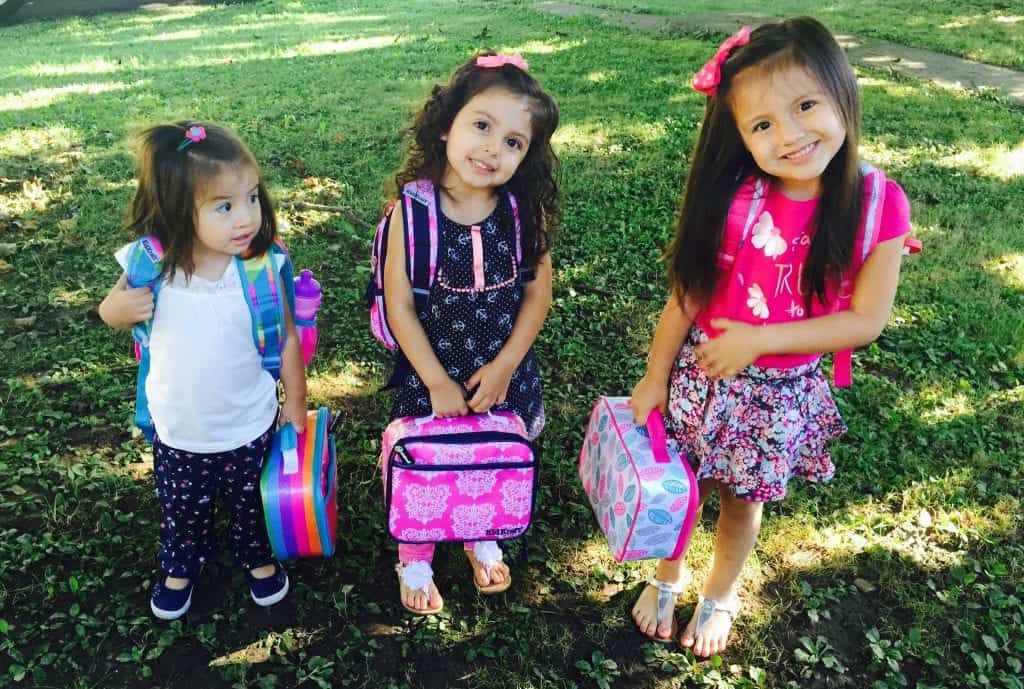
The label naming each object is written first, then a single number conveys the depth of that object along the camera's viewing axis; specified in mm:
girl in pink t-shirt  1859
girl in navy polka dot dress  2275
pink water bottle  2314
